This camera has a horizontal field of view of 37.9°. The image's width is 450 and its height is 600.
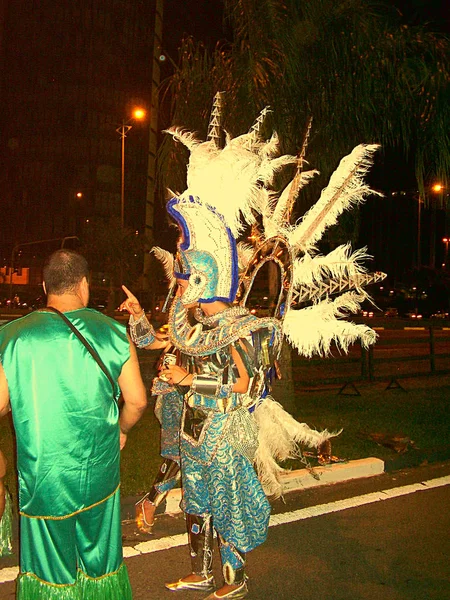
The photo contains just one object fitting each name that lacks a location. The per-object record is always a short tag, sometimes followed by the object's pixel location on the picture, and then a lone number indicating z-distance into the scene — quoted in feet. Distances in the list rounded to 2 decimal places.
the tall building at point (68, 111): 244.53
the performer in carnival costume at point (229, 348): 11.60
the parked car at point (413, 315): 126.31
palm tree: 25.35
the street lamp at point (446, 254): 174.09
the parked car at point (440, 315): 129.90
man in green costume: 8.74
